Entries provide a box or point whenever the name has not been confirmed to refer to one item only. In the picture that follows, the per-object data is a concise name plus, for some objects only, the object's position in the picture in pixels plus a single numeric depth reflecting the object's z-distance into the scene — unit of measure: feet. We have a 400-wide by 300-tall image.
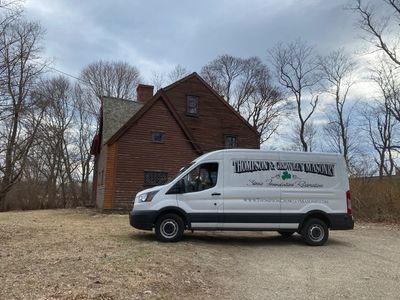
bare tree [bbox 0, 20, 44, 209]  50.31
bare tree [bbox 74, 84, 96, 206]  168.23
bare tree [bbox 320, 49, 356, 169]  149.89
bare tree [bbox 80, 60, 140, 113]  178.09
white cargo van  40.86
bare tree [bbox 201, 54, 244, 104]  185.56
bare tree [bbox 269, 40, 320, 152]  152.65
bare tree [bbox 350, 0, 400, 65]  101.19
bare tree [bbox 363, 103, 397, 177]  127.77
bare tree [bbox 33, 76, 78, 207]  149.07
